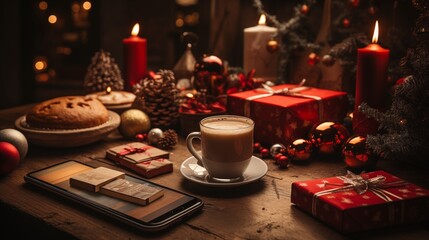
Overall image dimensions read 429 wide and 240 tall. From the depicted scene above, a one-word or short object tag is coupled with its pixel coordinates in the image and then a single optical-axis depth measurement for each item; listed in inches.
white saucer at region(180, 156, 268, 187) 41.8
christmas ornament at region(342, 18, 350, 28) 65.8
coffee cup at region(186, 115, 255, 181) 41.9
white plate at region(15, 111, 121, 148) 51.3
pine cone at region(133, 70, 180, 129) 61.9
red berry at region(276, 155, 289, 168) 48.4
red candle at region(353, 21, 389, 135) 49.6
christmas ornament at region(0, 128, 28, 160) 48.0
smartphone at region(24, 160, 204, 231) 35.3
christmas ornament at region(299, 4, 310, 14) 69.1
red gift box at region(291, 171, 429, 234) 34.2
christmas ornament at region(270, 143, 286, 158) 51.1
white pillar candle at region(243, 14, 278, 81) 70.2
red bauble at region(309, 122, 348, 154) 50.5
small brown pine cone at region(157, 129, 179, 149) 55.2
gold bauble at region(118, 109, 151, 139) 58.1
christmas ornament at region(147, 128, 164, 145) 56.1
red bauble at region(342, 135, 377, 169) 46.2
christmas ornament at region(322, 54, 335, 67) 62.1
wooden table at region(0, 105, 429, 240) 34.6
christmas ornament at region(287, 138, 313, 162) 49.3
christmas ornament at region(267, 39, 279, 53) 68.1
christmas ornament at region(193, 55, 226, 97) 64.6
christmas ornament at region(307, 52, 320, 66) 65.6
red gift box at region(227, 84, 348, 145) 53.1
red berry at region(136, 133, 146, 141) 57.7
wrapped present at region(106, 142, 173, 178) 46.4
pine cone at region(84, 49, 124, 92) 75.7
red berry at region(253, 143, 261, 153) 53.9
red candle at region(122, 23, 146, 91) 71.2
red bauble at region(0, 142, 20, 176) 45.5
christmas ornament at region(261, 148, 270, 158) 51.9
